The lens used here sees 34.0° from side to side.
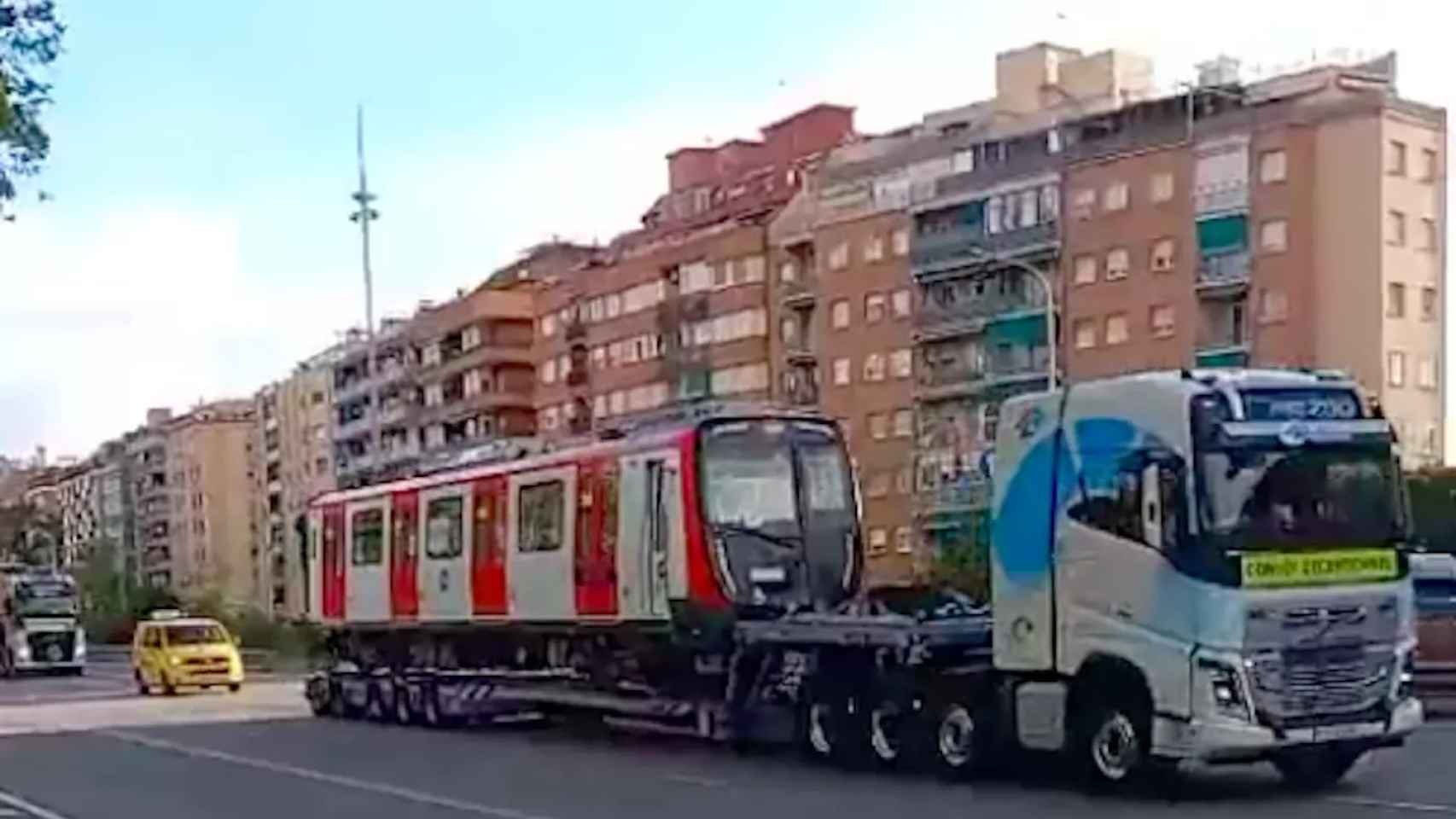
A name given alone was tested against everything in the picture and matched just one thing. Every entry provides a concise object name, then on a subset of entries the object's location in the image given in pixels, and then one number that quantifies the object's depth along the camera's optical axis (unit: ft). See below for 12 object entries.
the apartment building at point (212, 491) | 588.50
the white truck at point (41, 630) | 213.87
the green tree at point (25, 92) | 51.80
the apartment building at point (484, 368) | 393.50
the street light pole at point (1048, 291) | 232.12
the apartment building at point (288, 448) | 516.32
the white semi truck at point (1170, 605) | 60.03
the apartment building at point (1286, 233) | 244.83
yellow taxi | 161.07
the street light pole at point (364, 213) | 241.14
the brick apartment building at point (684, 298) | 325.42
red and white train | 86.07
